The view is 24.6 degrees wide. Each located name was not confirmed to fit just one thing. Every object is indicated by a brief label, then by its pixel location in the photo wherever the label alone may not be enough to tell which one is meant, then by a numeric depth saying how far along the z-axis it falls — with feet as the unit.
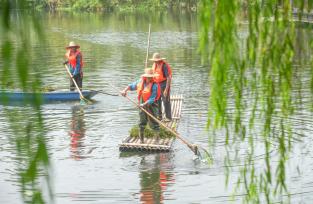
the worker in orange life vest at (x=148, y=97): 47.61
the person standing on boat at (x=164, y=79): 55.57
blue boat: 68.39
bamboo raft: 47.26
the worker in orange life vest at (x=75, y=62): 70.33
